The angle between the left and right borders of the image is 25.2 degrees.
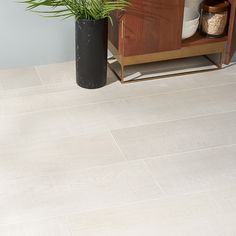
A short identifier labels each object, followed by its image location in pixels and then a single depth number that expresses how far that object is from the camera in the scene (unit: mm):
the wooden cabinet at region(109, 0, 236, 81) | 2498
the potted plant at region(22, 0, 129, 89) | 2414
